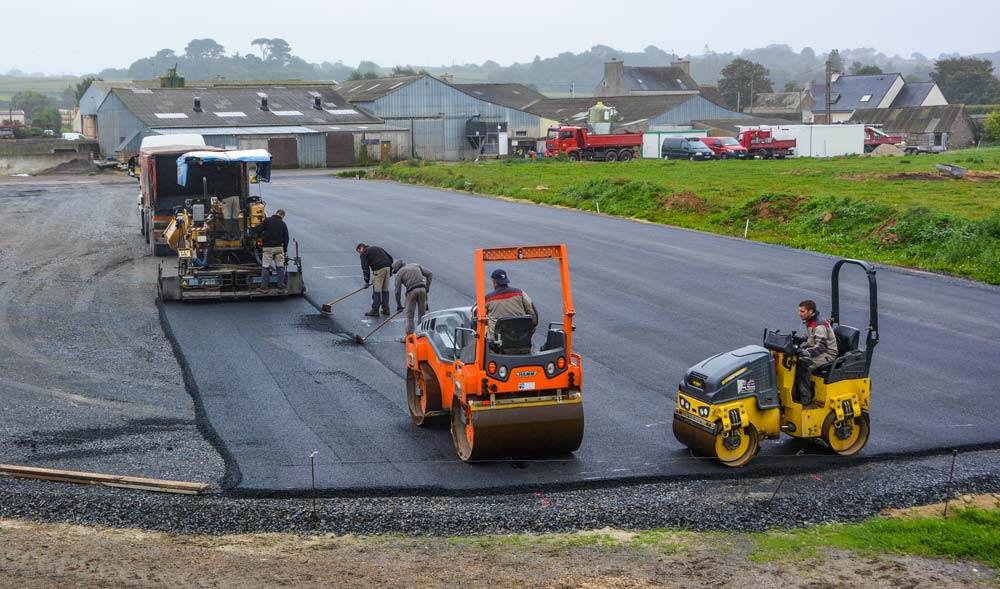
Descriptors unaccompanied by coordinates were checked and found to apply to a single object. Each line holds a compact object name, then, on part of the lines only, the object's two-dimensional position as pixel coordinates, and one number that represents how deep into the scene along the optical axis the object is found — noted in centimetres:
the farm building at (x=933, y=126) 8250
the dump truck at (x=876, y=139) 6769
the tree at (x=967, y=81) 14562
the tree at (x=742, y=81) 15062
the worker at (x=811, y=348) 1123
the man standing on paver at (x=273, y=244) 2062
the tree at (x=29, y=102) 19184
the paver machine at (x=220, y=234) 2067
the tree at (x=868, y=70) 15800
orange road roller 1088
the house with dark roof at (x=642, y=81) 11744
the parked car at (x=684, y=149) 6156
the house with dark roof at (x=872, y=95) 10250
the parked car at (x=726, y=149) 6272
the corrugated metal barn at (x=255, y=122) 6556
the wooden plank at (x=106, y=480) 1043
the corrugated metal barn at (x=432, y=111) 7700
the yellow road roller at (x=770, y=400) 1101
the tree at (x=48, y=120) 10844
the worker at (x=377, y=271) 1842
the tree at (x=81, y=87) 11834
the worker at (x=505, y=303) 1116
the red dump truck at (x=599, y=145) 6350
